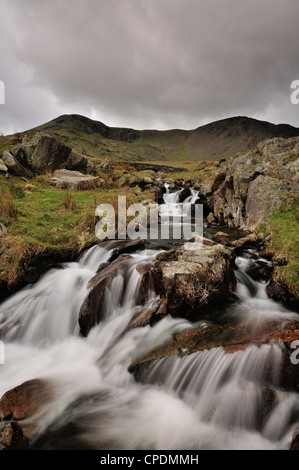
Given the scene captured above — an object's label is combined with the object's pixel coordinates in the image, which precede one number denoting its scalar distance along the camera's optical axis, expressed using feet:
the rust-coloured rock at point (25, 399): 12.05
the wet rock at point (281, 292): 19.12
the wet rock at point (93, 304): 20.40
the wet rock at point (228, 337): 14.43
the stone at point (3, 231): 25.84
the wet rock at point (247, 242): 32.22
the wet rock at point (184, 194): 78.14
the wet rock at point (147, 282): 20.22
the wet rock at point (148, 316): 18.13
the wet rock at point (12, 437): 9.44
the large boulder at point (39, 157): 59.47
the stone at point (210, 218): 53.70
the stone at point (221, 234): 39.69
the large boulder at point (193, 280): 18.04
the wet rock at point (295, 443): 9.81
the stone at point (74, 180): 59.62
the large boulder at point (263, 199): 36.22
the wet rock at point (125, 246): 28.56
